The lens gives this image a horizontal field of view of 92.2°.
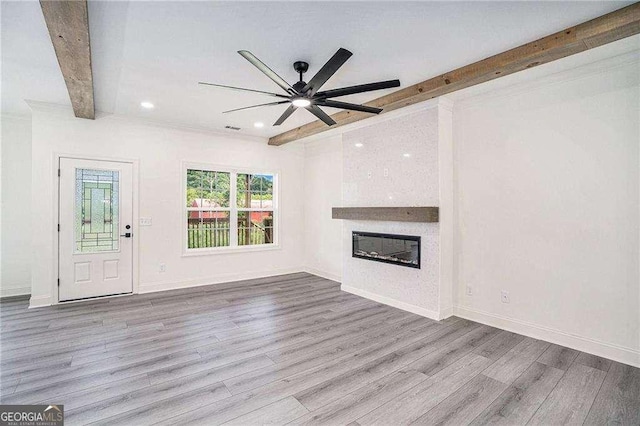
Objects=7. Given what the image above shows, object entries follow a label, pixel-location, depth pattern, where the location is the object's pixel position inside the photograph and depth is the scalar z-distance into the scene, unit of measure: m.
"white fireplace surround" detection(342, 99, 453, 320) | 3.97
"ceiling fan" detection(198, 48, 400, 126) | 2.33
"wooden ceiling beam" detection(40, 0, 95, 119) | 1.96
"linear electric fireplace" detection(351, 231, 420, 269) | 4.21
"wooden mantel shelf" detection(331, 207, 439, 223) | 3.92
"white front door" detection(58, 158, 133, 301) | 4.48
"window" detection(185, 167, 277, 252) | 5.57
